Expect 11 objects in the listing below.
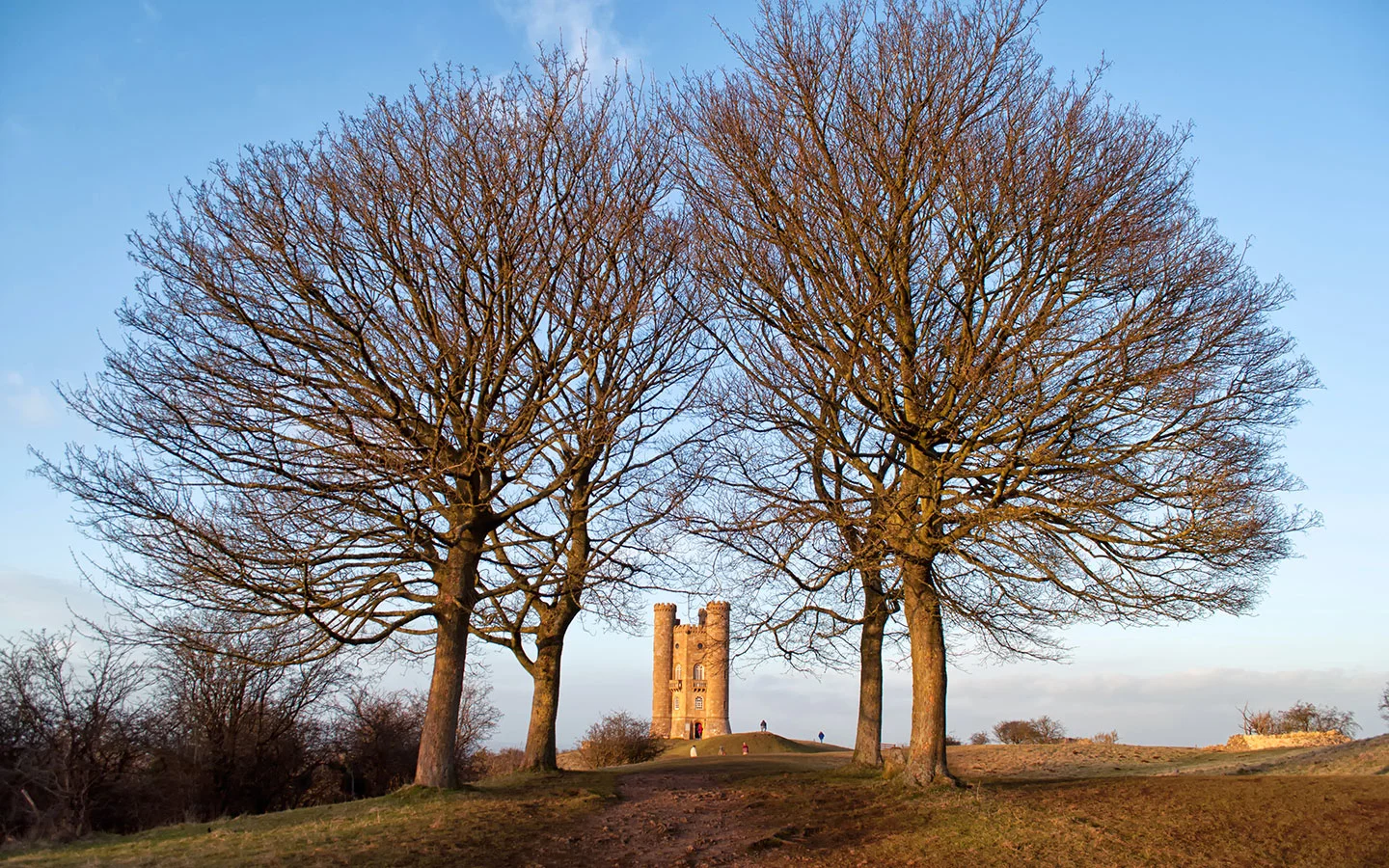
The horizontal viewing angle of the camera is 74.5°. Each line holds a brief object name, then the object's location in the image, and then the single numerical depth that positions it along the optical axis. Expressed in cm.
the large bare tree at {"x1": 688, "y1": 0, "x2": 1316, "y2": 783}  1141
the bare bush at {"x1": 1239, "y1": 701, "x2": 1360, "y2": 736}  2609
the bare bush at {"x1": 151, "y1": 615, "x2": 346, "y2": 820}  1716
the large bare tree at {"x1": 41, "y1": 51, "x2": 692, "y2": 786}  1179
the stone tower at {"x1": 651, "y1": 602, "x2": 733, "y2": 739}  5584
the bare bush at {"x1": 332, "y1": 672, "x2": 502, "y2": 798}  2133
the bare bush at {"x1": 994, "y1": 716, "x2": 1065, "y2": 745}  3062
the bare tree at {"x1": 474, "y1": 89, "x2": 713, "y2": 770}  1384
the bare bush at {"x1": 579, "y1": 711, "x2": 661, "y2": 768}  2458
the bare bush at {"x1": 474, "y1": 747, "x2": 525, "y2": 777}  2712
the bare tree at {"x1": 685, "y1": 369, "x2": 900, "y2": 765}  1299
